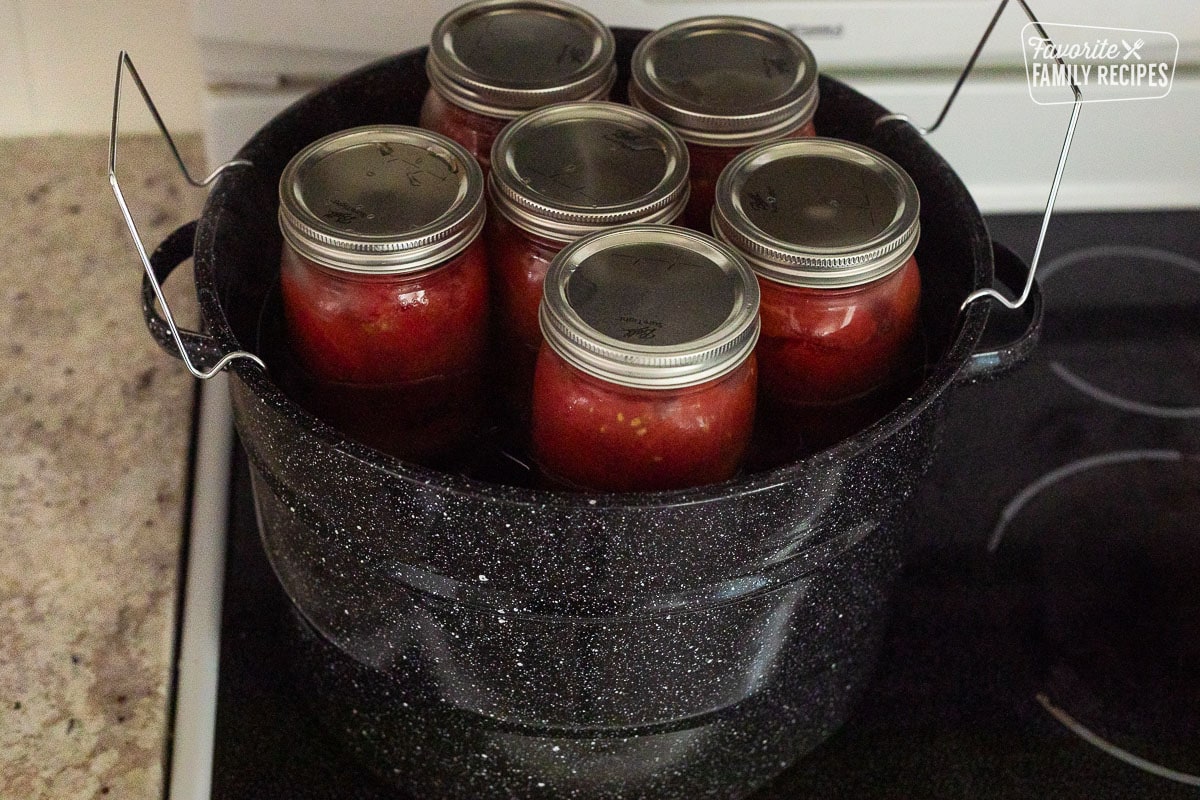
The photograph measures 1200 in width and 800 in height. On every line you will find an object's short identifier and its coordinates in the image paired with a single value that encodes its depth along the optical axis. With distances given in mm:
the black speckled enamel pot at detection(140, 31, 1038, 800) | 428
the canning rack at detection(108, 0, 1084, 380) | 446
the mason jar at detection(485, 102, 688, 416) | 497
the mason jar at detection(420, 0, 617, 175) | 554
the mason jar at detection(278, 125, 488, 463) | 479
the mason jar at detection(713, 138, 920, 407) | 488
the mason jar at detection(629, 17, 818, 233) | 557
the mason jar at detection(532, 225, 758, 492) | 439
